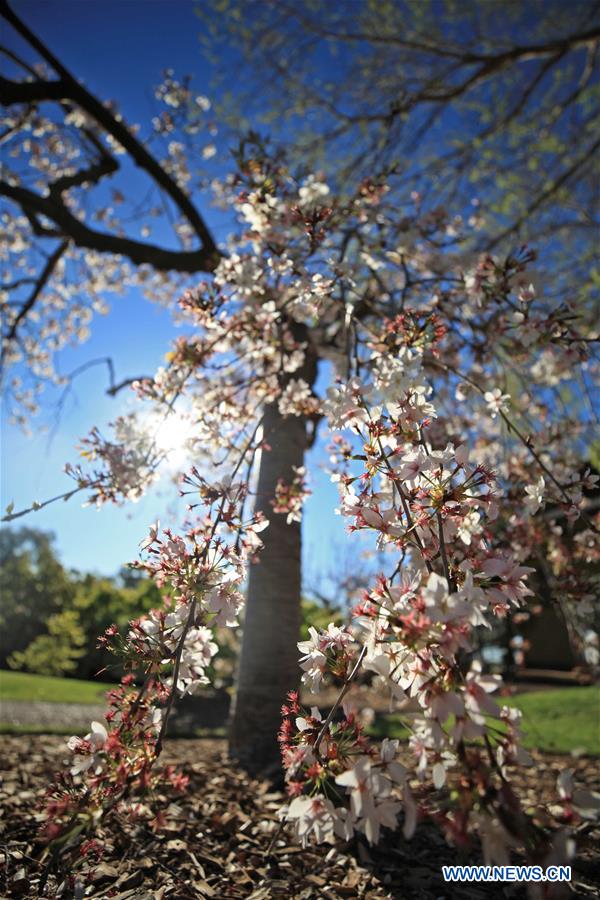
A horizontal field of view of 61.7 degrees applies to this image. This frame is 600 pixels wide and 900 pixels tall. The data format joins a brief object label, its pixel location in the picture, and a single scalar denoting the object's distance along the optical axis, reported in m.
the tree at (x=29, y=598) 11.99
